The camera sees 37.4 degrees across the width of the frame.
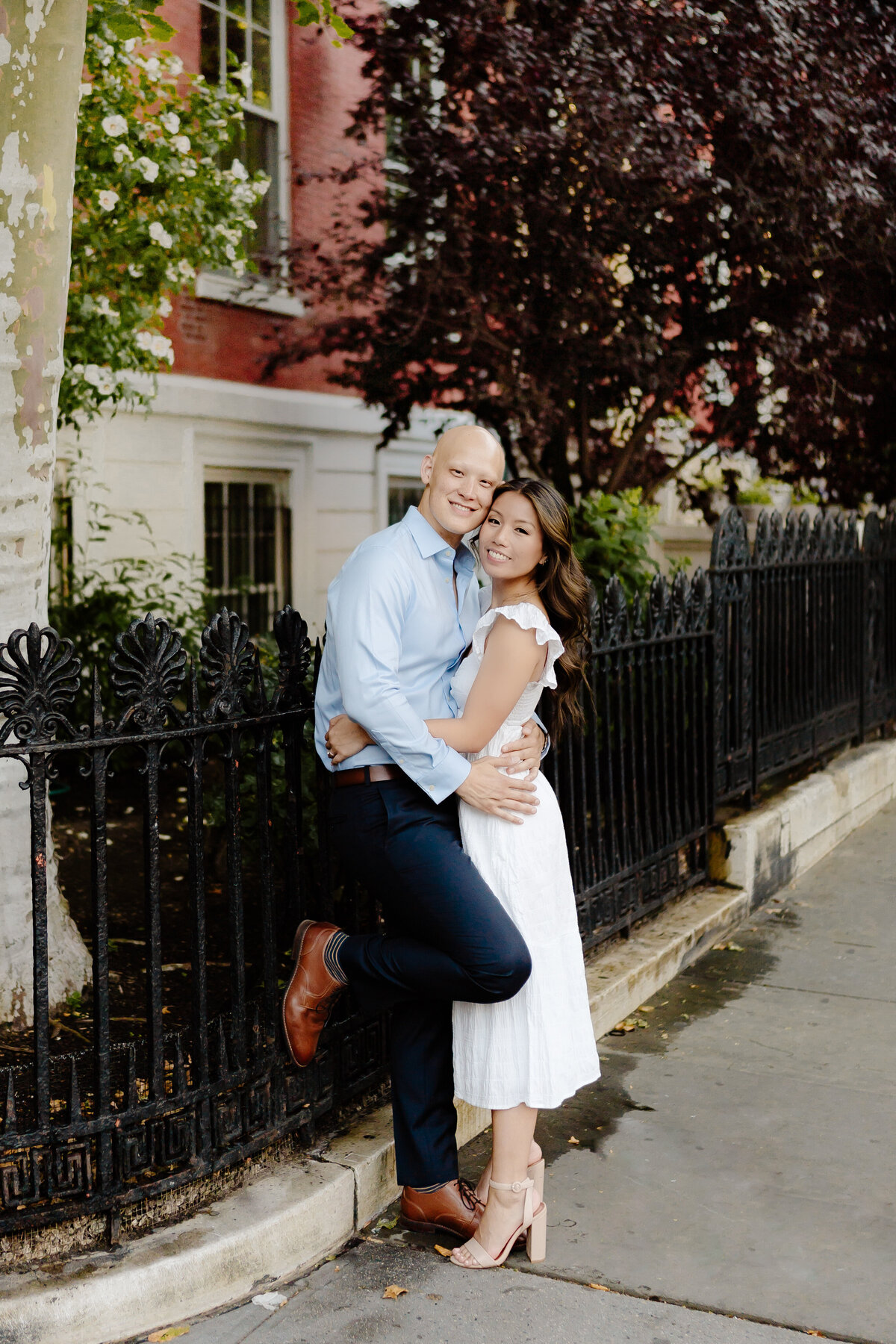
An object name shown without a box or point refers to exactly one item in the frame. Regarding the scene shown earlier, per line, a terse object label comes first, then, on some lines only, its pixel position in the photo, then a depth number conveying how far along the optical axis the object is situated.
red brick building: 9.91
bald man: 3.06
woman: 3.17
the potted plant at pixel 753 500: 12.96
